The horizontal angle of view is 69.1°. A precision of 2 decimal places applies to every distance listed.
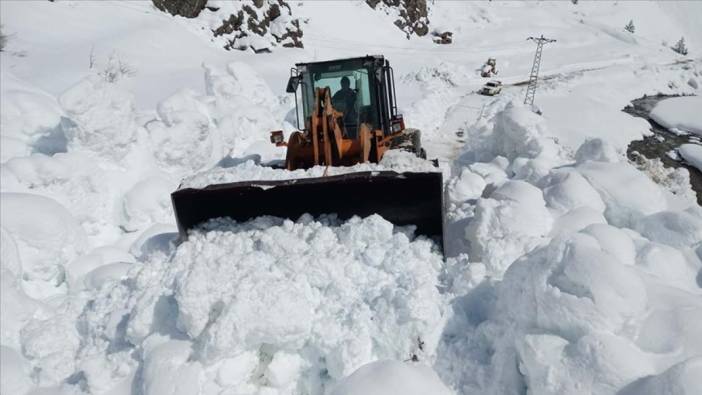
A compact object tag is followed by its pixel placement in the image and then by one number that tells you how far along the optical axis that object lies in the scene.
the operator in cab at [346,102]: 6.35
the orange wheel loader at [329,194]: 4.45
